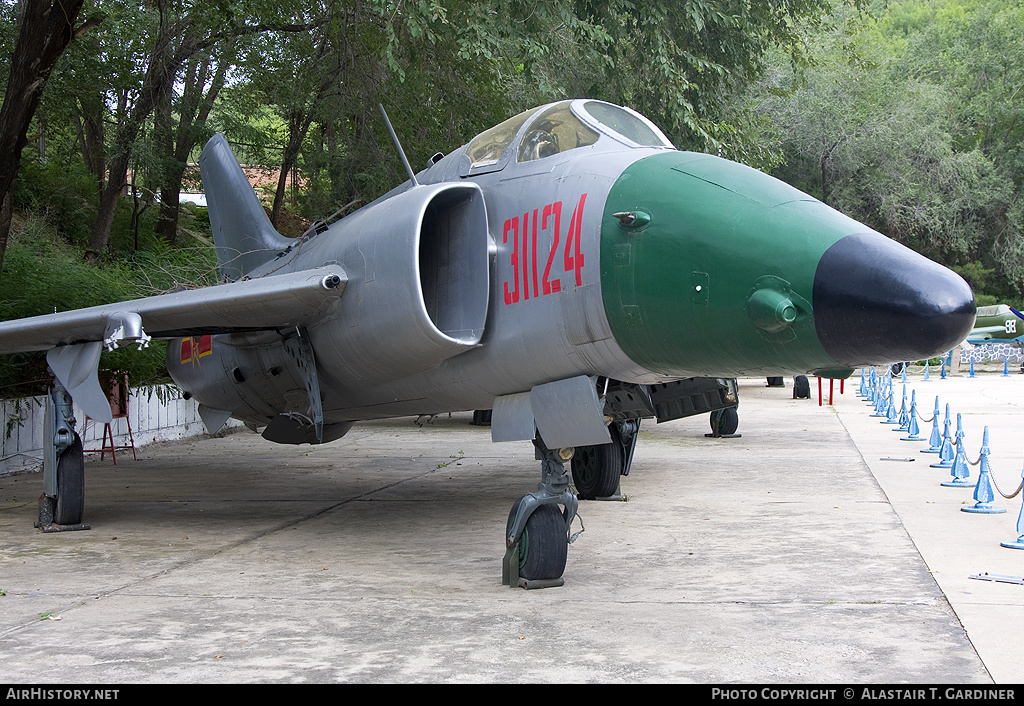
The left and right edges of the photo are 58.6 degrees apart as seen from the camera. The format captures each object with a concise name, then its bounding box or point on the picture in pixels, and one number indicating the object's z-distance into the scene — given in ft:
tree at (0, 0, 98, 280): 34.12
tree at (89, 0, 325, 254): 51.93
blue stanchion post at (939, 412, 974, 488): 31.73
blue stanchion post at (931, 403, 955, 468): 36.37
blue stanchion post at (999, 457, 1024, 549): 21.67
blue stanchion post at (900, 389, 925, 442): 46.07
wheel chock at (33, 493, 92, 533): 26.78
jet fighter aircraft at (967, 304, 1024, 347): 114.62
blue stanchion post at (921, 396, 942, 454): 40.81
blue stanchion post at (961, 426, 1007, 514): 26.63
